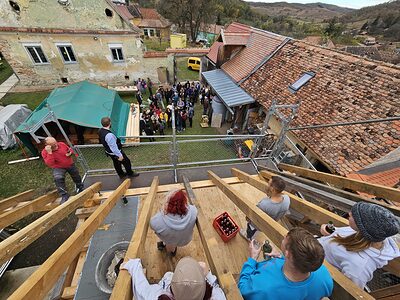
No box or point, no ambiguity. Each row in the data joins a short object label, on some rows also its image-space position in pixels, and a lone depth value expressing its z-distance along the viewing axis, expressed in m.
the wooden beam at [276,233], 1.48
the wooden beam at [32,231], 1.78
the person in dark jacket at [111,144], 4.24
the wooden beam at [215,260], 1.55
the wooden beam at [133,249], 1.61
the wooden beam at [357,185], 2.68
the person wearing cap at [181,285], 1.45
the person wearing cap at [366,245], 1.66
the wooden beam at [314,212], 2.43
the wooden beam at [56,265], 1.31
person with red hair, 2.42
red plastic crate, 3.33
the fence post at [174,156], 4.59
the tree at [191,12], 27.98
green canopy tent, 9.03
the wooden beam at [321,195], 2.49
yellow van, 22.91
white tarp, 9.44
